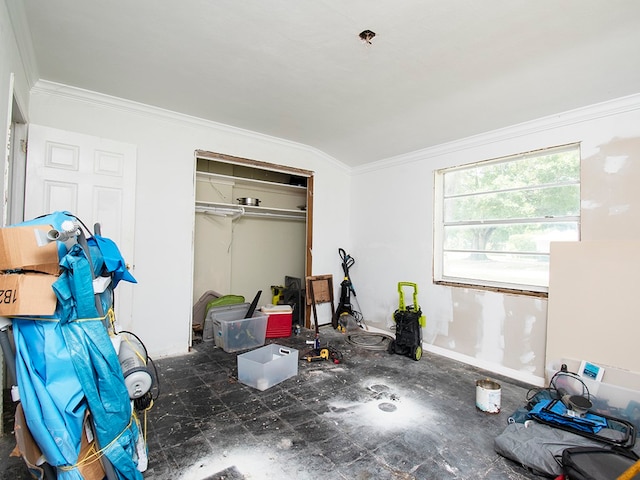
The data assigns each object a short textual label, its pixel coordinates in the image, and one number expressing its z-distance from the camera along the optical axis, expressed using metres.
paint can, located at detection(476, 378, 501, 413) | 2.38
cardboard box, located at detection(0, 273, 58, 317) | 1.19
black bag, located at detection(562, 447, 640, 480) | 1.52
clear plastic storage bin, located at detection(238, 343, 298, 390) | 2.72
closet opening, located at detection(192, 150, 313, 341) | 4.42
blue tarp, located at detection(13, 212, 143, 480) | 1.22
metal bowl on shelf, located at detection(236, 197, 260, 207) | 4.43
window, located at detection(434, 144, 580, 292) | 2.96
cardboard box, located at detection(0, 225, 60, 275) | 1.24
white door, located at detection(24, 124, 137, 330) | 2.63
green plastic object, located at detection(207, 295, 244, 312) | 4.08
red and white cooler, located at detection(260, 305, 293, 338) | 4.03
